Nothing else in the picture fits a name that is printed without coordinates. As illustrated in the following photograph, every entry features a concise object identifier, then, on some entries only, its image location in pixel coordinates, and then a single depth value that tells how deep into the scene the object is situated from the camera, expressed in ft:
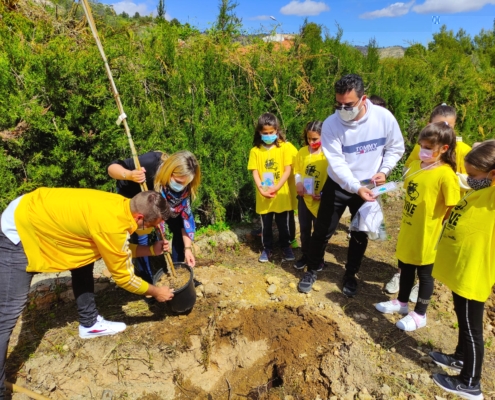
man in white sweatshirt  9.96
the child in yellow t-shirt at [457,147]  11.25
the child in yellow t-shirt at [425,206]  9.10
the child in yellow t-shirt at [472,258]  7.38
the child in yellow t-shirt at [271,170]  13.05
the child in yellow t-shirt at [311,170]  12.57
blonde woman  9.42
